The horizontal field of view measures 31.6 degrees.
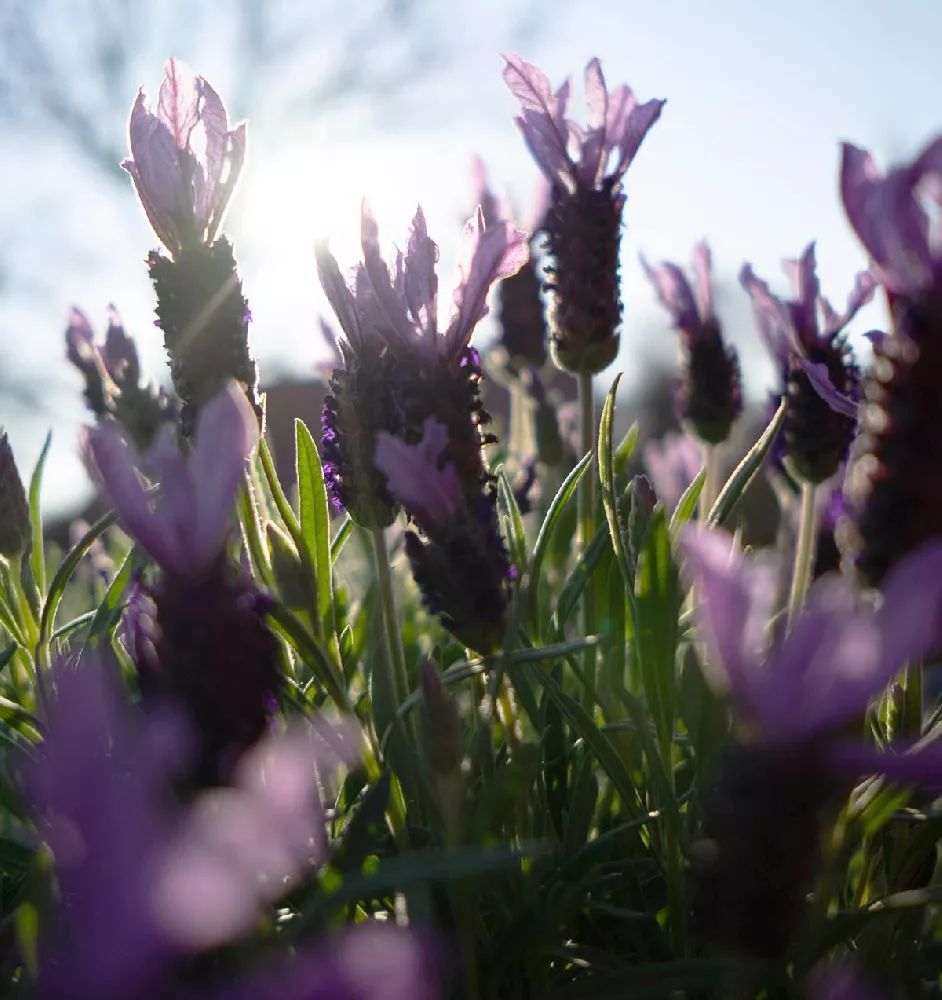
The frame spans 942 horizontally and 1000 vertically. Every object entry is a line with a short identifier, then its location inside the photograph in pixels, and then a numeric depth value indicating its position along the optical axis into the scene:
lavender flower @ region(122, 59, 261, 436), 0.24
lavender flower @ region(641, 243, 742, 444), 0.32
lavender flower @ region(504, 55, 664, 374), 0.27
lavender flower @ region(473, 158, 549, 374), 0.36
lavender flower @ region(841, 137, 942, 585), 0.20
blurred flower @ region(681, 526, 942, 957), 0.16
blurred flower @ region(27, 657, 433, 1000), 0.14
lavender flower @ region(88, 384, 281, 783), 0.19
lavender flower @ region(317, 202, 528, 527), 0.23
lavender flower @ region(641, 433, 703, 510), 0.36
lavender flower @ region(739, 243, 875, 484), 0.27
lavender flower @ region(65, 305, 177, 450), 0.35
